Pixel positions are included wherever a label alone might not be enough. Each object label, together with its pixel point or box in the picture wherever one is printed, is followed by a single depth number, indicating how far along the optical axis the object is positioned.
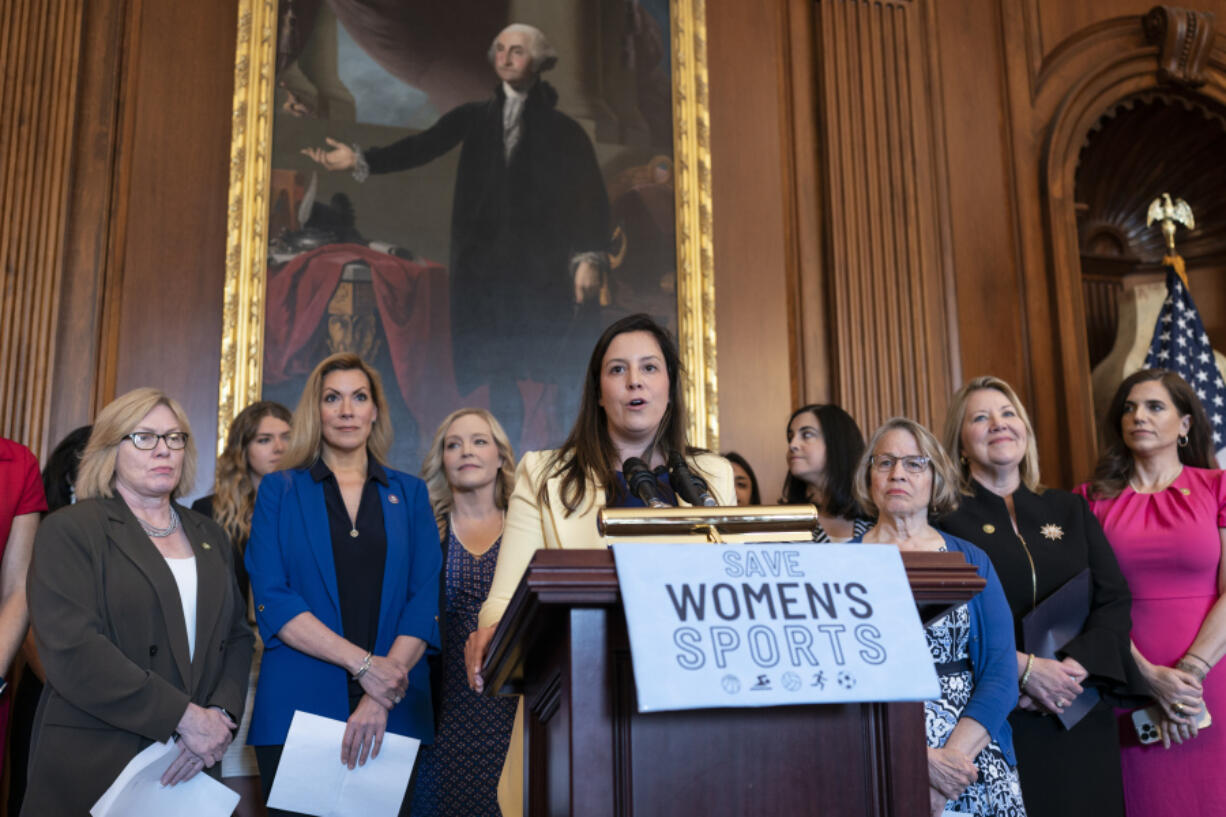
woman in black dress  3.32
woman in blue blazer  3.33
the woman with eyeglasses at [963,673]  2.79
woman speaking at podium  2.31
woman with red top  3.60
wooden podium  1.53
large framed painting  5.23
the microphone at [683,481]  1.97
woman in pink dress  3.58
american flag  6.05
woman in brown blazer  2.95
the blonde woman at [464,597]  3.60
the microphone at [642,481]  1.99
